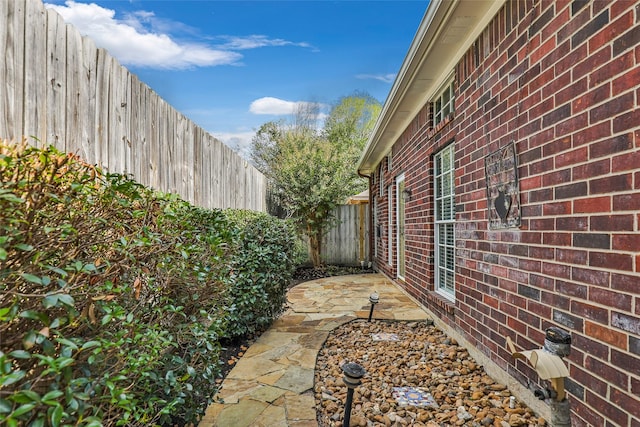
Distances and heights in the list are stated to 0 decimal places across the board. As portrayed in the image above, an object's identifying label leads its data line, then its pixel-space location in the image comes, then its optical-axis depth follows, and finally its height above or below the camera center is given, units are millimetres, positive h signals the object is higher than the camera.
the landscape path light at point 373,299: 4166 -930
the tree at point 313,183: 8922 +1017
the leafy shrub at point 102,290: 994 -268
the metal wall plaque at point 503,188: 2445 +243
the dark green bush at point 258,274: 3623 -597
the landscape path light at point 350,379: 1982 -902
